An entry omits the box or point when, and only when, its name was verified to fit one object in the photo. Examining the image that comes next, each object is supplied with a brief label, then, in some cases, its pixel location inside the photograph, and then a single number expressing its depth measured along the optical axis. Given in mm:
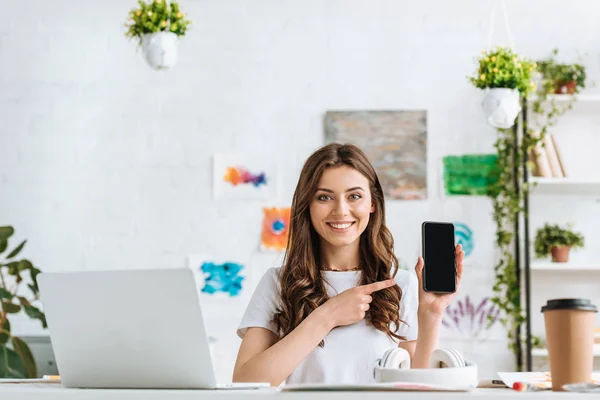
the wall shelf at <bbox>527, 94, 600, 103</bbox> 3568
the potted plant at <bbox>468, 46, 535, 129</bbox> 3283
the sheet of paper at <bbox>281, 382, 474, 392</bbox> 1037
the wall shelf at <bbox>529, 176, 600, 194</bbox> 3510
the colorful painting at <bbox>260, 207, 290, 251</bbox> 3752
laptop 1160
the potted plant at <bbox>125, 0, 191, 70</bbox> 3297
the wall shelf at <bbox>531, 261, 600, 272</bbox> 3494
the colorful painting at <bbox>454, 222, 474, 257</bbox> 3709
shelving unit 3480
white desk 1010
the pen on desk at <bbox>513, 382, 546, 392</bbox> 1175
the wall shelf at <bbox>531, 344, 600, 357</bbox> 3471
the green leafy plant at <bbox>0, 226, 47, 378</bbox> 3355
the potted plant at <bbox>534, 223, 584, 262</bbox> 3568
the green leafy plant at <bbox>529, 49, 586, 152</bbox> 3613
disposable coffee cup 1198
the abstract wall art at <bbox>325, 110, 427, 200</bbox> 3732
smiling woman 1869
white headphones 1157
